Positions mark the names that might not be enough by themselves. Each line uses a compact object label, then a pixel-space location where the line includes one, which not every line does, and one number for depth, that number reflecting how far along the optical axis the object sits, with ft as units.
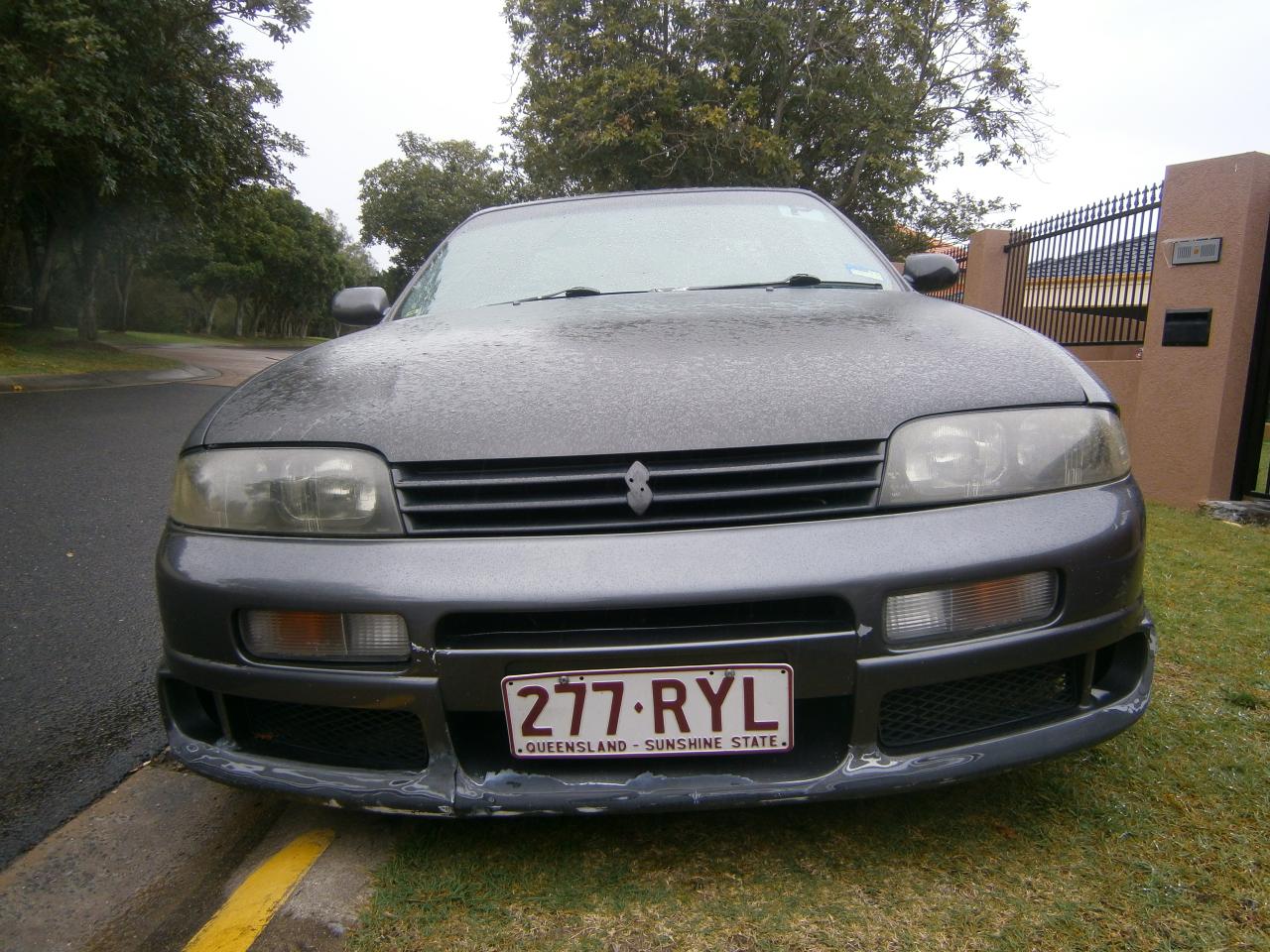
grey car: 4.45
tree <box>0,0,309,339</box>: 35.94
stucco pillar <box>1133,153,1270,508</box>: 16.57
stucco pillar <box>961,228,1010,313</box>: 27.81
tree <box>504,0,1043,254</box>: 52.24
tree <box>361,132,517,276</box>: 161.58
